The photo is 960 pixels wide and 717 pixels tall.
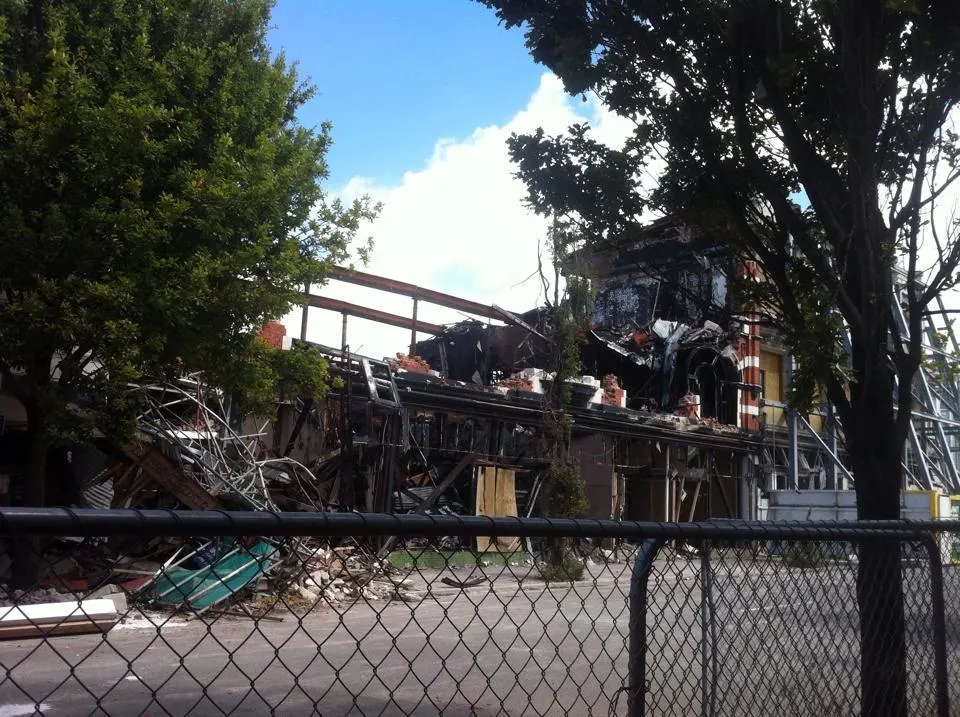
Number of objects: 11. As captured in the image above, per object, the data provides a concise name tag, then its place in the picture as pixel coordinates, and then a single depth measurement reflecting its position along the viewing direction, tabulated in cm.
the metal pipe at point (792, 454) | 2088
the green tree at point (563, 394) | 1595
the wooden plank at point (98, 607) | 654
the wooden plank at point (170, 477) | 1227
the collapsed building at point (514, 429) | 1272
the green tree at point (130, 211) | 960
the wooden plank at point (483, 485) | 1772
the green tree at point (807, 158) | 472
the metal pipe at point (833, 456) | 1886
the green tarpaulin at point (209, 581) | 778
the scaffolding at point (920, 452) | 1959
